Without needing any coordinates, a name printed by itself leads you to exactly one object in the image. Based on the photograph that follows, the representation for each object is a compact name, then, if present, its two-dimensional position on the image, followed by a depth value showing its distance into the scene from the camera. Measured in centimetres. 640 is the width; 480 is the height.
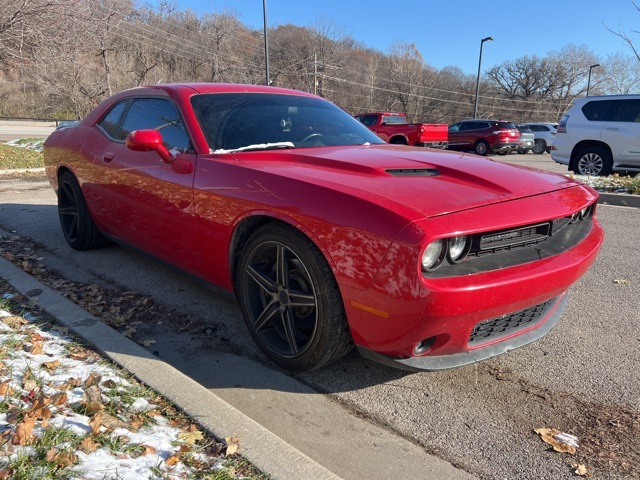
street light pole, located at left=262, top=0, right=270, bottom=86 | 1922
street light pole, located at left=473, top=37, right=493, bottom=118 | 3027
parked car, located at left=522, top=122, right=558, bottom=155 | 2462
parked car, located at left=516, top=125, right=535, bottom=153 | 2186
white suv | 963
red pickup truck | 1748
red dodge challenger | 208
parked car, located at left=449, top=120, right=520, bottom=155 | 2041
